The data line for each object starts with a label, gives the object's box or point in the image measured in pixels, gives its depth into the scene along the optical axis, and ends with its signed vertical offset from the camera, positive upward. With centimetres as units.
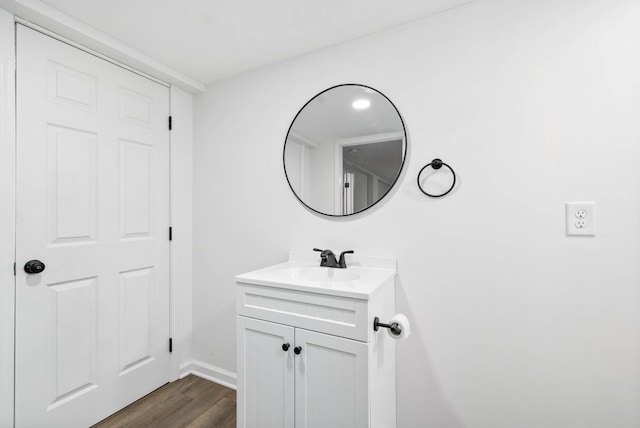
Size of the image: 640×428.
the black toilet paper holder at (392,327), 119 -44
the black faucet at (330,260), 165 -25
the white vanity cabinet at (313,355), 117 -59
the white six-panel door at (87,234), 149 -12
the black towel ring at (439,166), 147 +24
